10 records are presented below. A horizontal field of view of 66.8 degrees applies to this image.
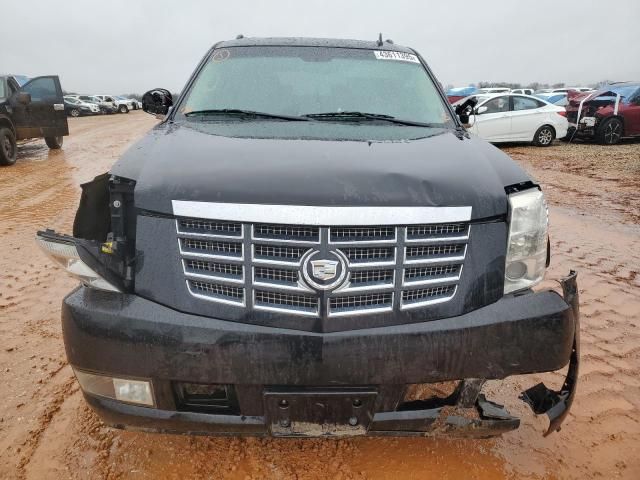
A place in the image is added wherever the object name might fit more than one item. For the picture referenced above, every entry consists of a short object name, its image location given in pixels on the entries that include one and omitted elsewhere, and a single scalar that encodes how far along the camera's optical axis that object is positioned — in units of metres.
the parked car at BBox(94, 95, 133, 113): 43.31
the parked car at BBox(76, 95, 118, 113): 40.68
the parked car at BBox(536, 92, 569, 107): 22.62
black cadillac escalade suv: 1.69
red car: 13.33
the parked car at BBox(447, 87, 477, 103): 26.17
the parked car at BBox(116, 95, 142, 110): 47.04
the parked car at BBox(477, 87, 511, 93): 26.96
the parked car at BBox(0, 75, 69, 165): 10.70
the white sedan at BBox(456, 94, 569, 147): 12.84
